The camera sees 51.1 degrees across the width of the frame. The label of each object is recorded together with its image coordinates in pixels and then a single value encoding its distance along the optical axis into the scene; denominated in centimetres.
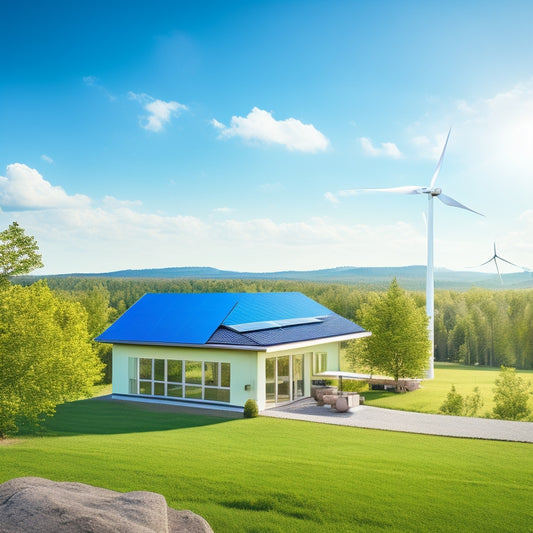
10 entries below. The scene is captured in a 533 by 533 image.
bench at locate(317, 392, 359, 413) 2192
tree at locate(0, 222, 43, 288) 2703
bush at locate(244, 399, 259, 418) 2112
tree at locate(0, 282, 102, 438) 1800
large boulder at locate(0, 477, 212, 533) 639
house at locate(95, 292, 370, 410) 2272
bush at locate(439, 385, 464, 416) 2359
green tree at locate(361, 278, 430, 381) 2878
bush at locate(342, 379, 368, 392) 2838
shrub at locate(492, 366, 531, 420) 2278
